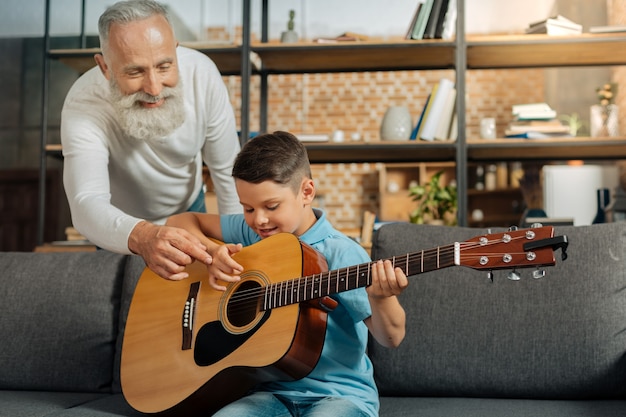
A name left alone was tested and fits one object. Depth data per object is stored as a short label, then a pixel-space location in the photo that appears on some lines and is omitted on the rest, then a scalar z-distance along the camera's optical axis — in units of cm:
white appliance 368
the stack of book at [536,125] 335
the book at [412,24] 328
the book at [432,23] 324
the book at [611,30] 323
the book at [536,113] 341
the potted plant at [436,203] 408
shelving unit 319
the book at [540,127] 337
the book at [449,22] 327
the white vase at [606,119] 392
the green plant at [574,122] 523
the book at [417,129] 330
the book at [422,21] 325
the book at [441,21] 325
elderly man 178
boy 139
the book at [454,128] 323
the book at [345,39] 335
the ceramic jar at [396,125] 342
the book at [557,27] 325
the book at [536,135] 329
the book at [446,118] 326
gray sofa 165
